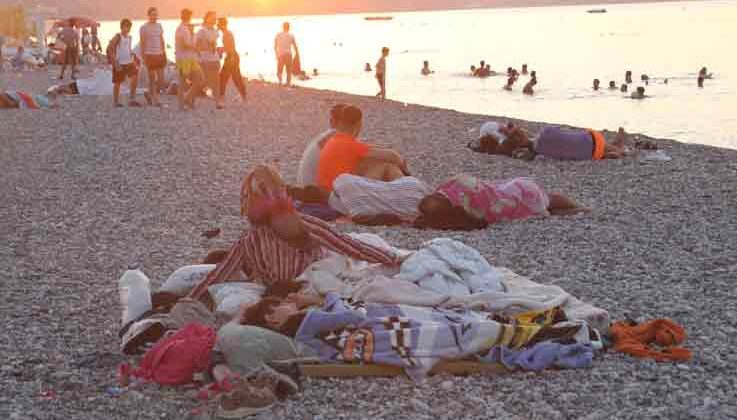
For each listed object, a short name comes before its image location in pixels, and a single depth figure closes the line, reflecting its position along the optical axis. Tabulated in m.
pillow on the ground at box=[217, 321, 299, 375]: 4.82
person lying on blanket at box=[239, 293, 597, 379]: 4.93
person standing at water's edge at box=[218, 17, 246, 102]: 18.05
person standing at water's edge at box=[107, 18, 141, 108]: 16.95
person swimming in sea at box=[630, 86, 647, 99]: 31.49
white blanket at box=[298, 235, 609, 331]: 5.45
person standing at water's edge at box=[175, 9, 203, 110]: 16.69
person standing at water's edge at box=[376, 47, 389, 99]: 26.05
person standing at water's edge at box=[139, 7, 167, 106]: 16.72
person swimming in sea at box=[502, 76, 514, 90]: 36.28
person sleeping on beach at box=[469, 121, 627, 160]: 12.11
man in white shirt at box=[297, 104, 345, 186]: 9.02
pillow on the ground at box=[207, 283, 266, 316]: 5.45
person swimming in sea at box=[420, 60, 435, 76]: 46.44
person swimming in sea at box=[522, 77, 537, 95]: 34.18
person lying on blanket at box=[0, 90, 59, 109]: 19.08
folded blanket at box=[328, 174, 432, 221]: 8.58
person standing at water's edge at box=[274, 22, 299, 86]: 22.17
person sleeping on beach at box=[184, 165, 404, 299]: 5.69
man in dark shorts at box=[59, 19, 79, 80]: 26.44
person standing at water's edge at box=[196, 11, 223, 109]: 17.12
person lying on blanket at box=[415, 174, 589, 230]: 8.40
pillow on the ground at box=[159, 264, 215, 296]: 5.96
